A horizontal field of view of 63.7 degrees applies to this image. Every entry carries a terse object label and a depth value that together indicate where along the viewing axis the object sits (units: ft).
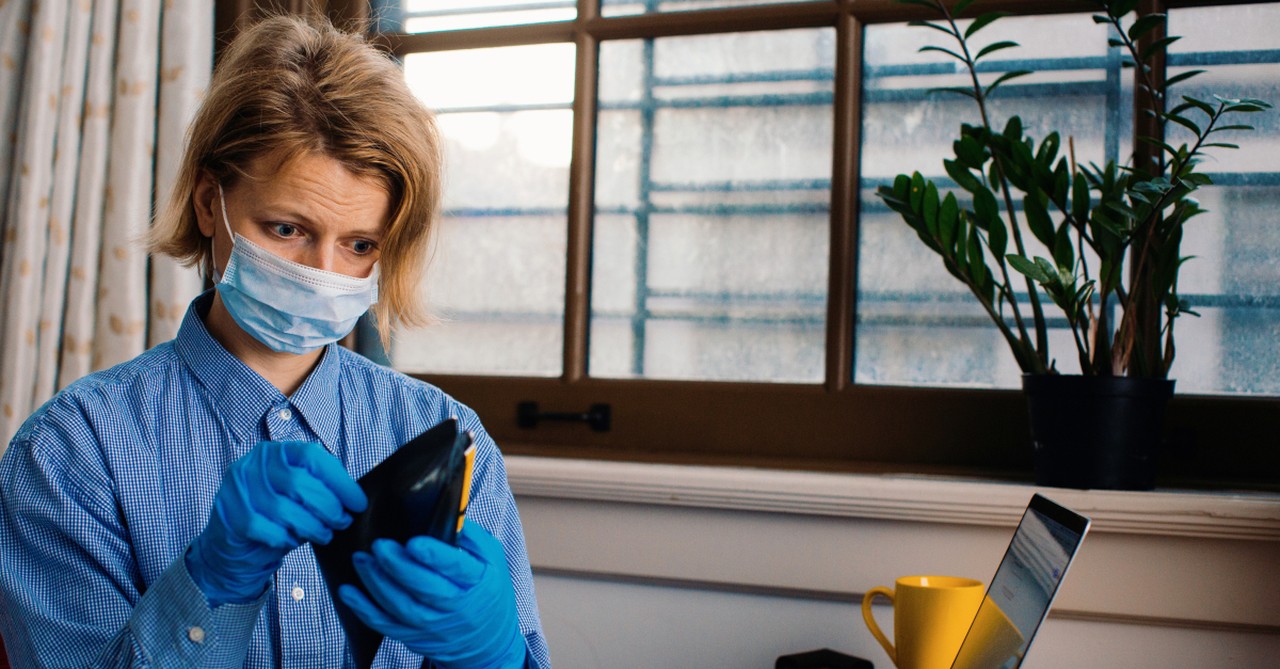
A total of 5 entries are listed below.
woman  2.51
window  4.62
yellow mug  3.50
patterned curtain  5.38
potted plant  3.90
